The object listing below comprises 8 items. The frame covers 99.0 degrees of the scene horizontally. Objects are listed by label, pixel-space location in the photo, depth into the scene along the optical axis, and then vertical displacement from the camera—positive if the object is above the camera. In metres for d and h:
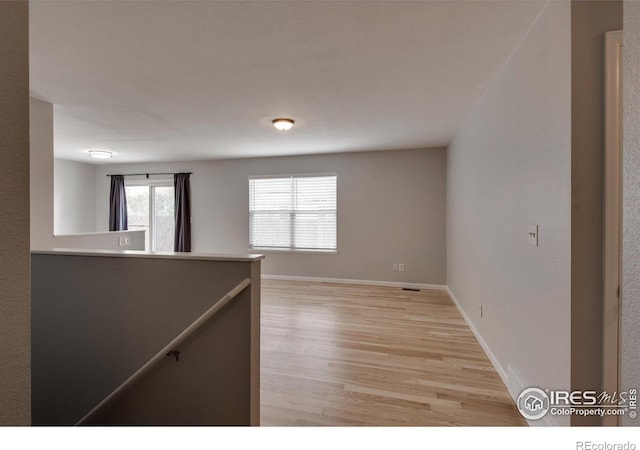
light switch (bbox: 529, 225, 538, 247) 1.58 -0.06
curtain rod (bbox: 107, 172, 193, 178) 6.06 +1.12
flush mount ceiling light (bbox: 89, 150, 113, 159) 4.87 +1.28
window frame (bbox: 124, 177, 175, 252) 6.13 +0.72
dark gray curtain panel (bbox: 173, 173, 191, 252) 5.83 +0.26
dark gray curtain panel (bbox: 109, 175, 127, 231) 6.15 +0.46
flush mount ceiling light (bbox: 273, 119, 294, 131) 3.26 +1.22
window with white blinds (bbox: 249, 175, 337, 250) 5.28 +0.24
